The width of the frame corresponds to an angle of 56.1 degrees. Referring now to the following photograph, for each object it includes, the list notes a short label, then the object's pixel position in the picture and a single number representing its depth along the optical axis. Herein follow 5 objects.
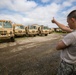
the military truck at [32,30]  10.35
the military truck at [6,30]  6.50
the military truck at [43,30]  11.96
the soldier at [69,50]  1.04
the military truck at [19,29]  9.04
